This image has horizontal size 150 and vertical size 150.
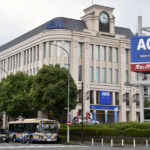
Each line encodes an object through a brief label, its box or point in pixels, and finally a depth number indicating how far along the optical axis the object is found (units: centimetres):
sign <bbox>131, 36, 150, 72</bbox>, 4103
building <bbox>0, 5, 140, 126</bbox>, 6488
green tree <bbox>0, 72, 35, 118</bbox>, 5612
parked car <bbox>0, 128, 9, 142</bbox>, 3970
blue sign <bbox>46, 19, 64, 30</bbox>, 6444
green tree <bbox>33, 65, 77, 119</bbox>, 4753
